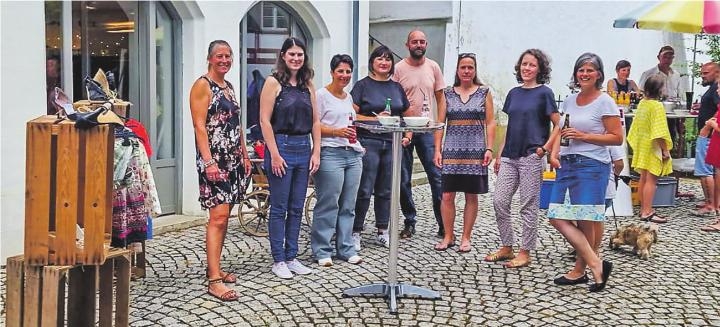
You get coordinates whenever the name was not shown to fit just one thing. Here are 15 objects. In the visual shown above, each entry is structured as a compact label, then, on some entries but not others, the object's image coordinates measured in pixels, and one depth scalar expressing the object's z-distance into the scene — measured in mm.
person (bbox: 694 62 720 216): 8727
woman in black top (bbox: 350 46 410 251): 6371
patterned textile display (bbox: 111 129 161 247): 5137
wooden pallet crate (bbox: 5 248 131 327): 3574
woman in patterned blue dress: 6418
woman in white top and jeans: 5957
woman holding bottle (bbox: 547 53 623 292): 5395
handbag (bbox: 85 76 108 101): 5480
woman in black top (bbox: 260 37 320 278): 5578
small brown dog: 6617
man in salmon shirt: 6867
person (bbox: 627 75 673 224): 8266
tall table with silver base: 4984
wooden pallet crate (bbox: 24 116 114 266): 3523
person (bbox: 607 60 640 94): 11094
